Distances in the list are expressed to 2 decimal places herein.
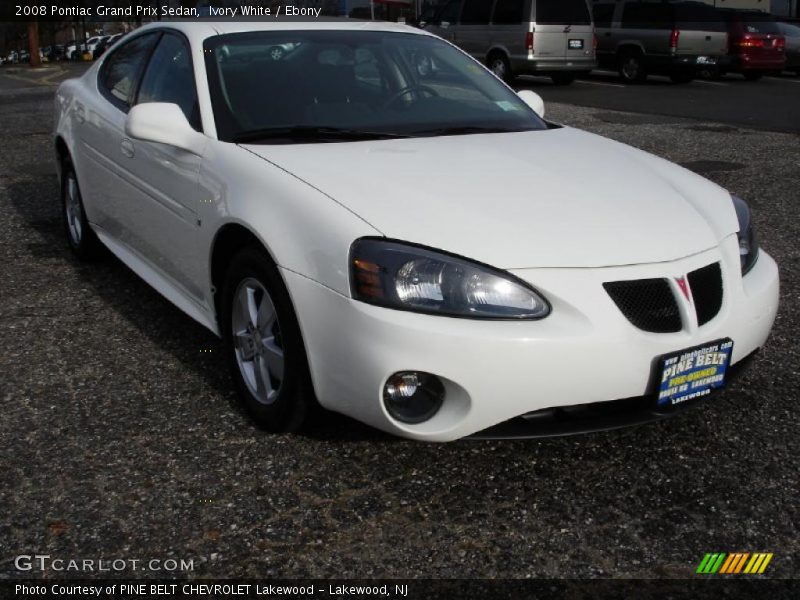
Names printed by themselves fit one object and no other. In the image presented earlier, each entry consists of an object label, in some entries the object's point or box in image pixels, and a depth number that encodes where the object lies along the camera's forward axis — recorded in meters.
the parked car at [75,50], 53.75
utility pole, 35.31
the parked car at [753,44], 20.80
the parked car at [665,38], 19.73
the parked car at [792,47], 22.31
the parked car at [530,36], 18.94
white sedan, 2.82
